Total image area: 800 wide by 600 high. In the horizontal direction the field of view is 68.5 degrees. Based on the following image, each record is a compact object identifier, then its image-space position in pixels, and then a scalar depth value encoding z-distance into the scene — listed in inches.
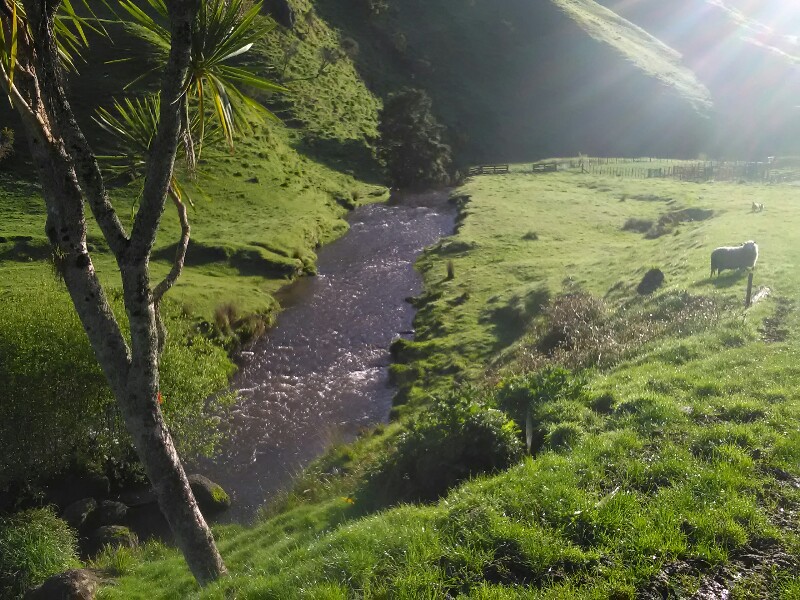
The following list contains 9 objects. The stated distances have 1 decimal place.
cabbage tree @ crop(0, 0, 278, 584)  382.3
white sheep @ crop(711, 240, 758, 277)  1018.1
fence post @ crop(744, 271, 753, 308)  805.9
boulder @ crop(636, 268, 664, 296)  1115.3
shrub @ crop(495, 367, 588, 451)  523.2
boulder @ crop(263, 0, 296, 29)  3973.9
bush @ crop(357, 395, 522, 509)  523.2
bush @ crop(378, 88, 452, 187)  3398.1
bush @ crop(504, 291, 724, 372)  805.2
